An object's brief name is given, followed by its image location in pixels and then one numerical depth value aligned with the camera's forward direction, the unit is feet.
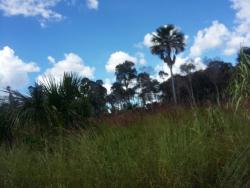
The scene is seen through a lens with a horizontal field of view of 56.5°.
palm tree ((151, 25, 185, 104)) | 89.27
